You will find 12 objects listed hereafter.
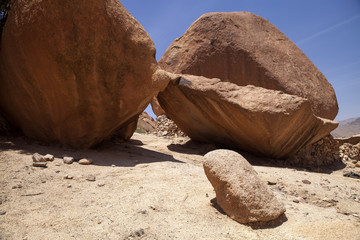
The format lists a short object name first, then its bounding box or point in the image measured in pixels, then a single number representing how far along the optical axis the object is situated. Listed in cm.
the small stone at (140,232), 166
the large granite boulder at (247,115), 427
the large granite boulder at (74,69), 326
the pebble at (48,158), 295
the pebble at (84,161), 309
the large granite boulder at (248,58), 540
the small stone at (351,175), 438
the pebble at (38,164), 272
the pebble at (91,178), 258
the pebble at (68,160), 299
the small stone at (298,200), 247
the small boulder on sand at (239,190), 193
